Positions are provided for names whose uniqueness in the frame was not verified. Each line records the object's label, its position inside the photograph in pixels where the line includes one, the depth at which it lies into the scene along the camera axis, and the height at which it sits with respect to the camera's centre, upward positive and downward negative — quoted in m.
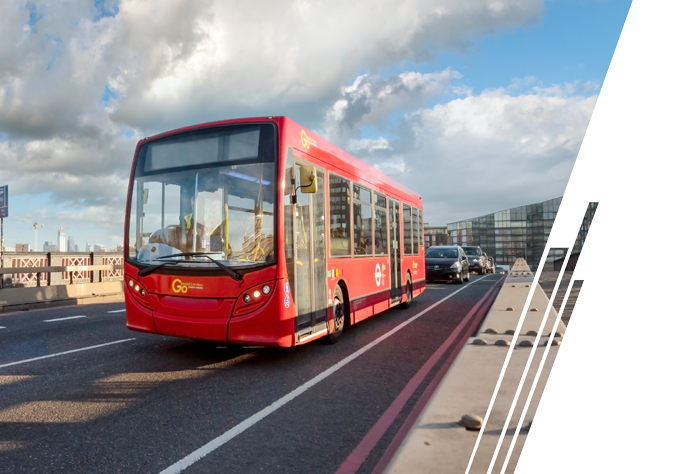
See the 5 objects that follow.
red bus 6.33 +0.23
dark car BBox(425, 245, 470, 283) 23.81 -0.70
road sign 22.94 +2.34
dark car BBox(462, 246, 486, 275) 37.75 -0.63
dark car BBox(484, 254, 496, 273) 44.21 -1.44
